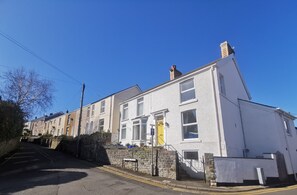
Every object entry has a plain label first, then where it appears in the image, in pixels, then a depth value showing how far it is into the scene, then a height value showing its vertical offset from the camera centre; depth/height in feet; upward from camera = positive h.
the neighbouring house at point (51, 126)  151.92 +16.46
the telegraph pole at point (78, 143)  71.20 +0.74
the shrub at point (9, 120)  53.19 +7.67
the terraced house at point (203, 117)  39.86 +6.90
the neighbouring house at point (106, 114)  80.12 +14.77
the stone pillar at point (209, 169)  30.86 -3.93
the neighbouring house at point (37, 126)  195.93 +21.22
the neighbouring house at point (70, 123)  121.60 +14.54
